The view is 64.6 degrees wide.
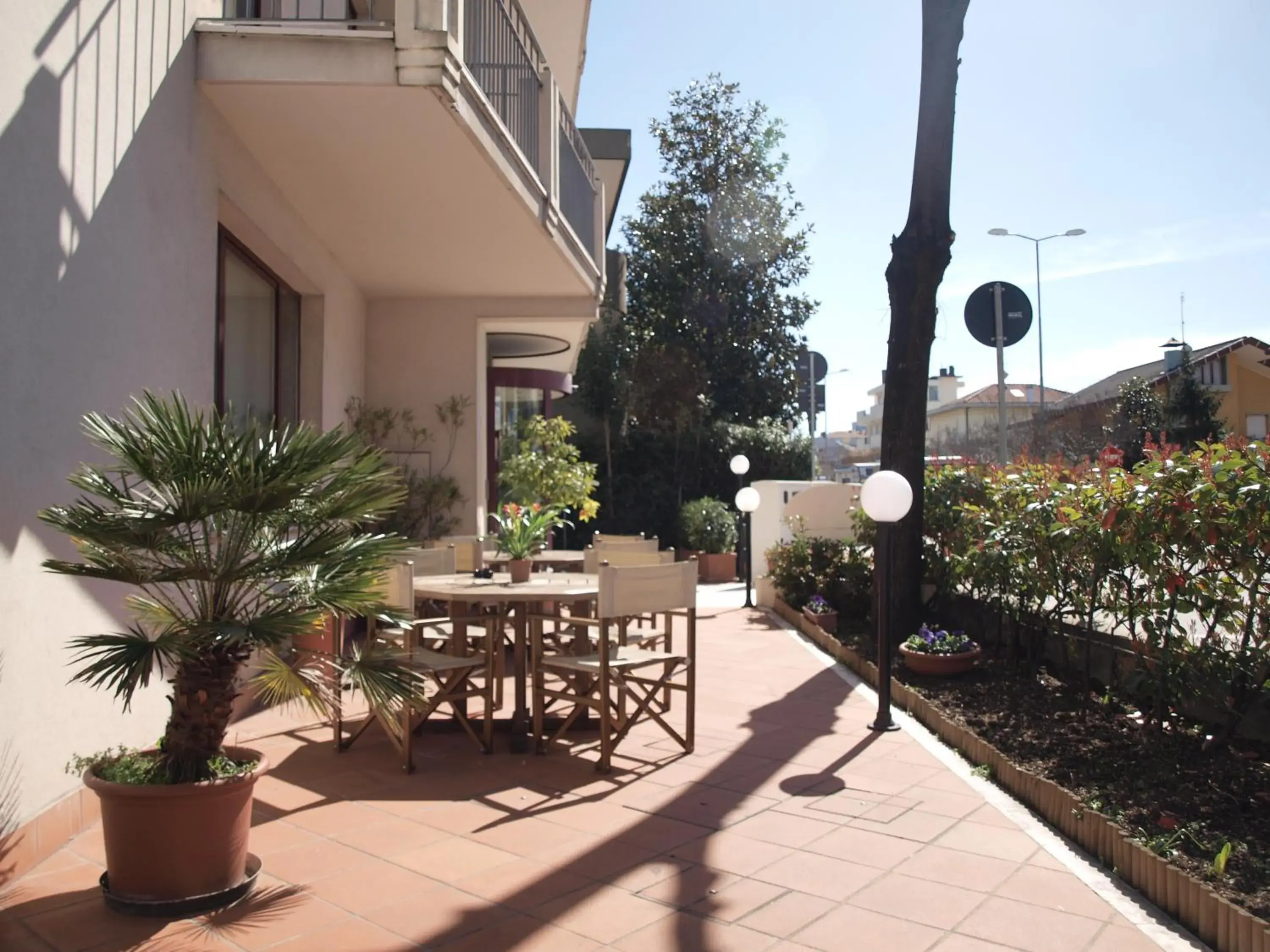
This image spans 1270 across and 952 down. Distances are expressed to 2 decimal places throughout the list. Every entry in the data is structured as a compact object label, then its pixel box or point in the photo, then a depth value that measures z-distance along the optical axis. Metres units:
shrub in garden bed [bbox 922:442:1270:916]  3.94
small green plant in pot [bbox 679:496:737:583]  17.31
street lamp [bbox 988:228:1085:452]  21.91
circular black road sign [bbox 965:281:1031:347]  10.46
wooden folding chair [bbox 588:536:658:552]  7.13
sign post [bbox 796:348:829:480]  21.41
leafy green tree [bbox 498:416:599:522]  11.23
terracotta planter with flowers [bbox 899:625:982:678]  6.95
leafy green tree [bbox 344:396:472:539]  9.47
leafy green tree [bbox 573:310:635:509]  22.03
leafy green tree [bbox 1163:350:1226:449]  33.09
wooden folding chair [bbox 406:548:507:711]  5.59
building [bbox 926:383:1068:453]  44.50
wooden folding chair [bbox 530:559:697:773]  4.91
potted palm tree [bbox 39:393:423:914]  2.99
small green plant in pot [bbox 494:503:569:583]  5.81
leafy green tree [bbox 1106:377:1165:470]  30.28
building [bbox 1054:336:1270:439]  36.62
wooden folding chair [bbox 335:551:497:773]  4.92
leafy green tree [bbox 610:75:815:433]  24.91
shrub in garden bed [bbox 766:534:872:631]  10.08
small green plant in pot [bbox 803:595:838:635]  9.40
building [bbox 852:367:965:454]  67.19
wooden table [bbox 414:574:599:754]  5.15
